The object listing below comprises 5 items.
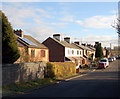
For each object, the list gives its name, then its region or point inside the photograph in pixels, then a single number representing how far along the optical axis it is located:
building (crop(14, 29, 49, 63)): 23.92
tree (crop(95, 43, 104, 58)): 71.38
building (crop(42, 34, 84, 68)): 44.19
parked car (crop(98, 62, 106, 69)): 45.04
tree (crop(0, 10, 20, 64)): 14.29
